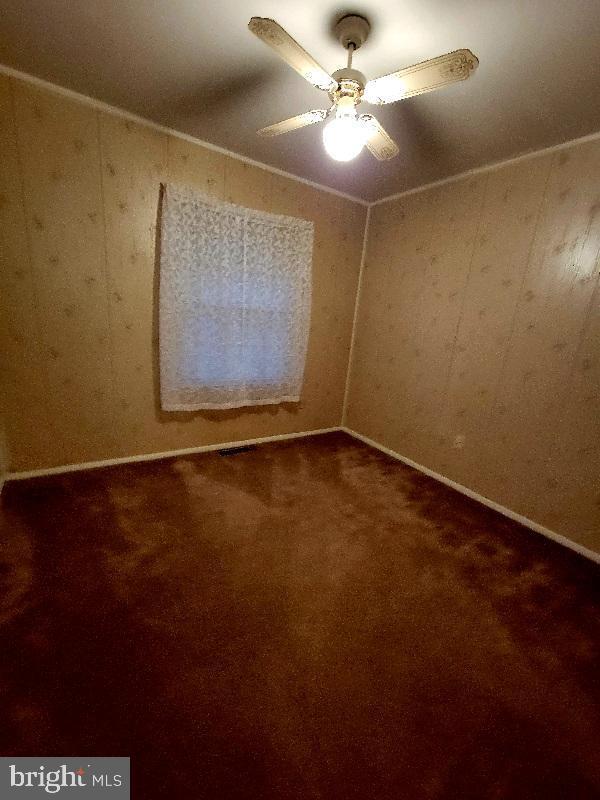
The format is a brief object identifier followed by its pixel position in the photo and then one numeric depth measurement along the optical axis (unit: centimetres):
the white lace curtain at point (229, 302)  239
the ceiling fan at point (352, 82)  103
